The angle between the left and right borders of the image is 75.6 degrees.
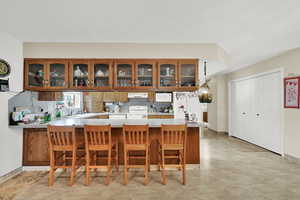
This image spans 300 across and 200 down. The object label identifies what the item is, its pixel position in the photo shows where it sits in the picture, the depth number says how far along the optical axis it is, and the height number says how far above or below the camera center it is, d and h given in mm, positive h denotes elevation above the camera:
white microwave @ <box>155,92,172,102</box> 6584 +196
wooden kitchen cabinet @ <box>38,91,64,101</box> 4306 +142
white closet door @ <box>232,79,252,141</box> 6055 -187
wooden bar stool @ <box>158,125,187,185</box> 3051 -664
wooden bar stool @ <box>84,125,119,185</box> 3045 -678
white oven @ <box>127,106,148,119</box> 6578 -326
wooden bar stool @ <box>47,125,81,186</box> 3058 -697
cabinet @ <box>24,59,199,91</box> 3934 +584
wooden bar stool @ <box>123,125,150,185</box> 3049 -649
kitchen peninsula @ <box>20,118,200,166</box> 3703 -797
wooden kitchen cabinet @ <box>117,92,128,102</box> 6676 +192
